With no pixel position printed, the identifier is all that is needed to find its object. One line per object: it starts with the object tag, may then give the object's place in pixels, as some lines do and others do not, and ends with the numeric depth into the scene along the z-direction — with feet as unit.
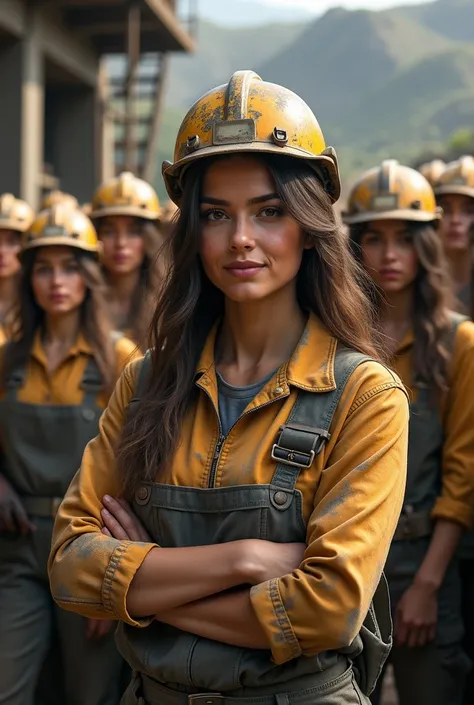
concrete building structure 47.09
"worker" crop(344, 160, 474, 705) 13.41
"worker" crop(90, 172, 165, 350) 20.59
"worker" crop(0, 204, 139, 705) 14.53
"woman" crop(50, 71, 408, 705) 8.00
